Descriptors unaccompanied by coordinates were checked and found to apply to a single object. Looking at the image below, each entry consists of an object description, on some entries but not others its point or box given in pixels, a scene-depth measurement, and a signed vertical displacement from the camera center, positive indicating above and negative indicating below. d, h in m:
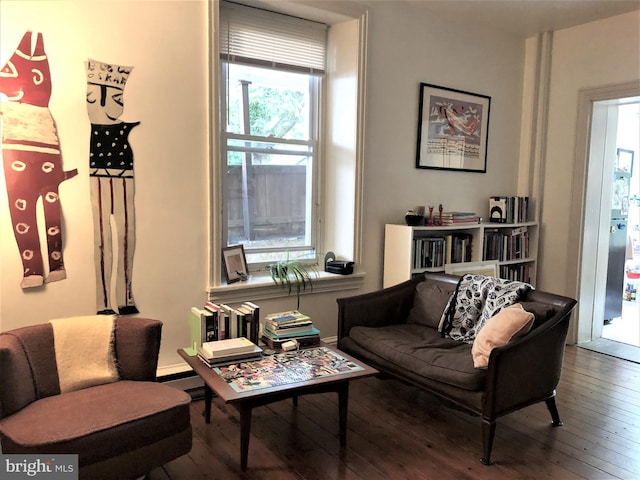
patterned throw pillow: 2.89 -0.64
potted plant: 3.43 -0.58
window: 3.41 +0.44
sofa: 2.44 -0.87
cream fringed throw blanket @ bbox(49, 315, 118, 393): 2.25 -0.75
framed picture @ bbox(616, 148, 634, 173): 5.08 +0.39
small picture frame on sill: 3.32 -0.49
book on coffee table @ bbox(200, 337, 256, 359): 2.49 -0.79
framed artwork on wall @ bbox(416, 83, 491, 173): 4.06 +0.55
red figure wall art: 2.50 +0.16
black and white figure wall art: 2.74 +0.02
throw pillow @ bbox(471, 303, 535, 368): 2.48 -0.68
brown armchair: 1.84 -0.89
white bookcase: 3.75 -0.42
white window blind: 3.31 +1.06
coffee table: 2.22 -0.87
